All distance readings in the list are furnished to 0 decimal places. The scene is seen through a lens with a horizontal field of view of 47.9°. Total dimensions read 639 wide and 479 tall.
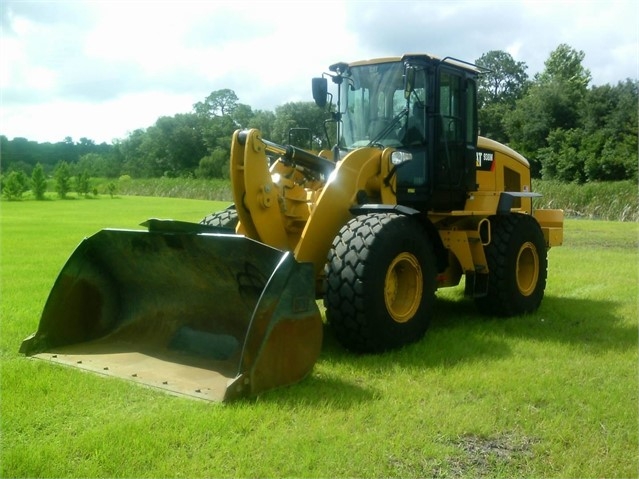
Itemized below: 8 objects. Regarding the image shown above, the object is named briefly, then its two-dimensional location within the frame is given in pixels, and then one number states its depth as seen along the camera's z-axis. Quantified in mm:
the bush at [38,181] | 40344
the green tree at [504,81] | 64875
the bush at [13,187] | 39094
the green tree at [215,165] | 49719
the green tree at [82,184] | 45969
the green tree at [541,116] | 49906
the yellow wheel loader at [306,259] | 4848
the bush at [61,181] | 43594
